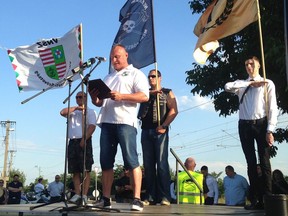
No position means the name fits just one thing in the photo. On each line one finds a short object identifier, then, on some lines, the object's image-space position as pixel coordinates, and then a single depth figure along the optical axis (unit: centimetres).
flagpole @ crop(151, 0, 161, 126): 621
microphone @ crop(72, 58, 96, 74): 517
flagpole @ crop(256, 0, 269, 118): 518
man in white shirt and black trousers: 509
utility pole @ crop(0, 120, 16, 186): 5514
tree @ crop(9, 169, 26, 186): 7882
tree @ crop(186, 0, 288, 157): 1103
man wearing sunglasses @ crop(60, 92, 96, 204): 639
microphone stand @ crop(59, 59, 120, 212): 449
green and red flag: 807
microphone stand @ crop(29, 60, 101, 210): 498
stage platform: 427
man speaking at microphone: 486
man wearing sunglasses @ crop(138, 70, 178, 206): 623
